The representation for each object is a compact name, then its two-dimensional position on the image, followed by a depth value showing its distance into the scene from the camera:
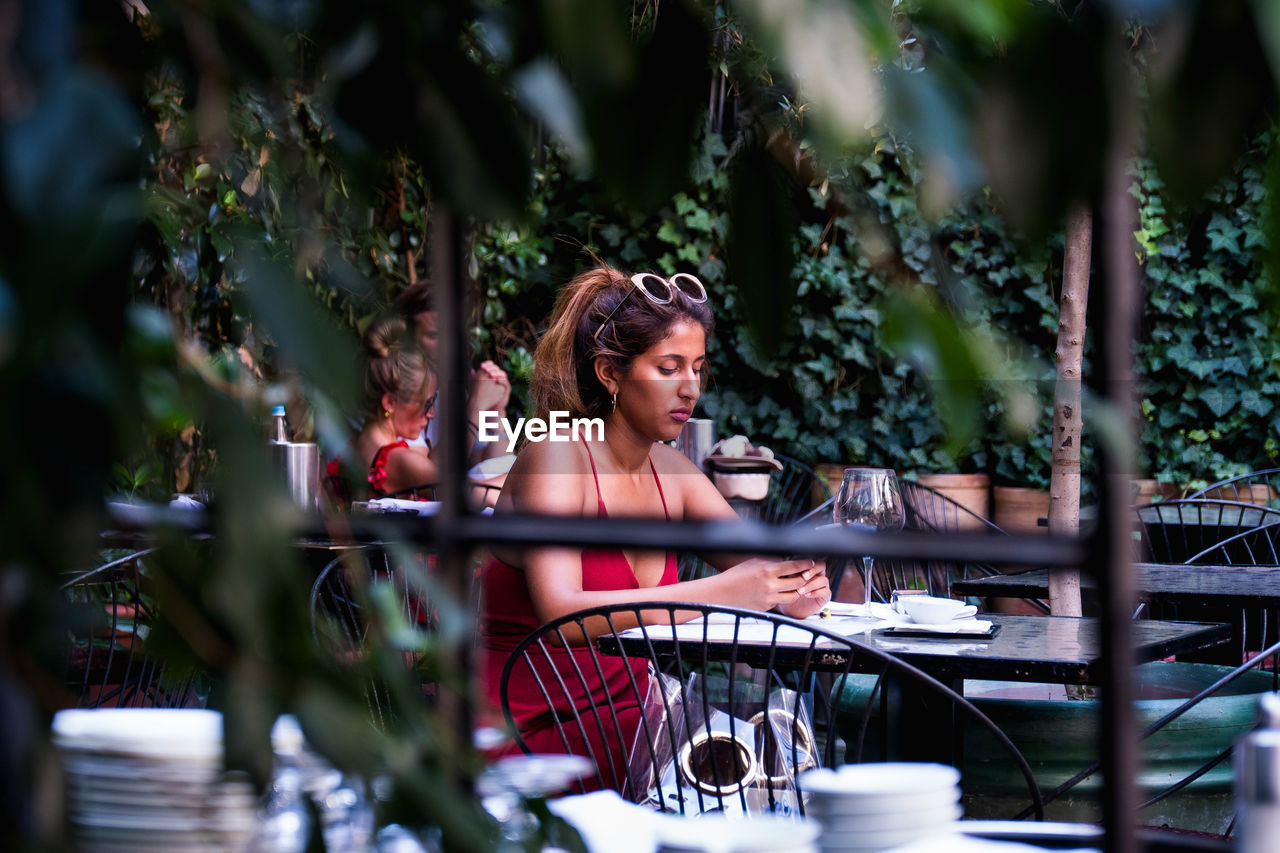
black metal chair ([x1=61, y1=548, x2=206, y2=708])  4.24
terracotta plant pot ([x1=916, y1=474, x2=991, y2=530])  11.10
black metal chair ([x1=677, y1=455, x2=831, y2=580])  9.77
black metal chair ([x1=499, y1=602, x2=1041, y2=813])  3.55
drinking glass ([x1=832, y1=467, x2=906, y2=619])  4.52
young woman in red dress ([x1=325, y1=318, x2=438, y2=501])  8.05
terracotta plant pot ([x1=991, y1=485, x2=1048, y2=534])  10.78
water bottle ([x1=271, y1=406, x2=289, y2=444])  7.14
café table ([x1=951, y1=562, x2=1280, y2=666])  5.18
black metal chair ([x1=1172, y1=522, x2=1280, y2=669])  7.28
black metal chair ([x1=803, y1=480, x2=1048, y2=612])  6.70
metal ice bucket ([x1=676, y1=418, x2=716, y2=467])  8.06
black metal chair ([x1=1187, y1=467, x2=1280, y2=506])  10.05
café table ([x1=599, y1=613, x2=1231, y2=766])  3.83
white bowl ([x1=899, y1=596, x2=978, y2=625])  4.41
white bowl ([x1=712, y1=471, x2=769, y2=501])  7.83
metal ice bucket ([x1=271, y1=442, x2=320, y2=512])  6.44
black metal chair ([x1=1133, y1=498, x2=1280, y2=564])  7.87
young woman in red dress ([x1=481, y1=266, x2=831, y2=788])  4.37
